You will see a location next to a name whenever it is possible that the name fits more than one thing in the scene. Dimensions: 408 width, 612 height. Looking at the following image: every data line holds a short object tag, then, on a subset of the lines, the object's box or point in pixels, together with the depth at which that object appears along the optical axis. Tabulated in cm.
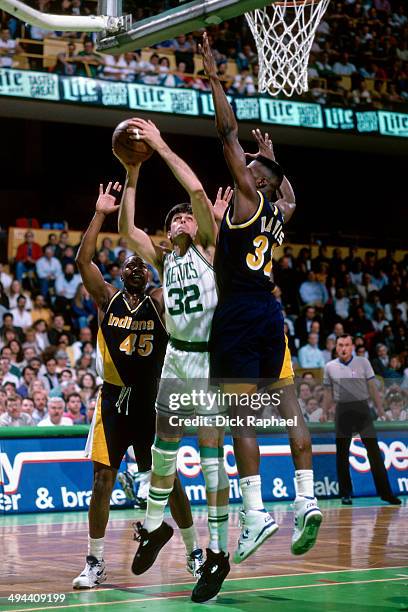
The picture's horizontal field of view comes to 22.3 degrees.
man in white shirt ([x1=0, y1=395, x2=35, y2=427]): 1317
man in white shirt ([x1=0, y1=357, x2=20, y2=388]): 1537
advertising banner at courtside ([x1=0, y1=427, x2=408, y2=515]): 1251
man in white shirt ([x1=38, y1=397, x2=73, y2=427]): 1347
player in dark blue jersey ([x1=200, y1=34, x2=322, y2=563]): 676
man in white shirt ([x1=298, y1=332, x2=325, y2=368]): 1930
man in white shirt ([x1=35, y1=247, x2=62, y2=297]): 1939
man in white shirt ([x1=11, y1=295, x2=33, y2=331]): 1802
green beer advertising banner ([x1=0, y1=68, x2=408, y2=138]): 2039
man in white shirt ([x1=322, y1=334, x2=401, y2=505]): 1386
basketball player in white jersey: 722
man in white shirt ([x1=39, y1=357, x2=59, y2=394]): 1585
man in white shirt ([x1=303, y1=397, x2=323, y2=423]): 1463
